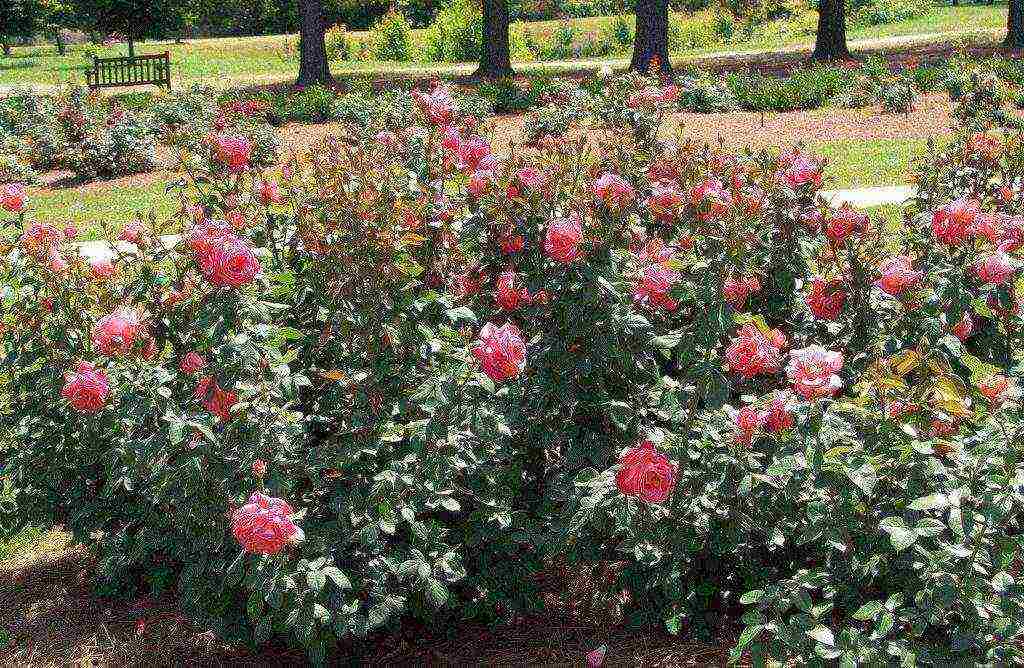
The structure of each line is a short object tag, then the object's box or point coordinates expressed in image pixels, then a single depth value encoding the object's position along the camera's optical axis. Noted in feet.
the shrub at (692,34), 108.17
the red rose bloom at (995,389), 8.41
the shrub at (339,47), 108.06
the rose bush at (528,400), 8.50
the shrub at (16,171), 36.35
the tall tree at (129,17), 84.48
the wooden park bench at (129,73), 74.23
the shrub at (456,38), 104.99
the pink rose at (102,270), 11.87
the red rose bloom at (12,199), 13.25
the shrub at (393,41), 107.45
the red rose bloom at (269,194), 11.96
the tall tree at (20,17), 103.76
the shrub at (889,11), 123.85
